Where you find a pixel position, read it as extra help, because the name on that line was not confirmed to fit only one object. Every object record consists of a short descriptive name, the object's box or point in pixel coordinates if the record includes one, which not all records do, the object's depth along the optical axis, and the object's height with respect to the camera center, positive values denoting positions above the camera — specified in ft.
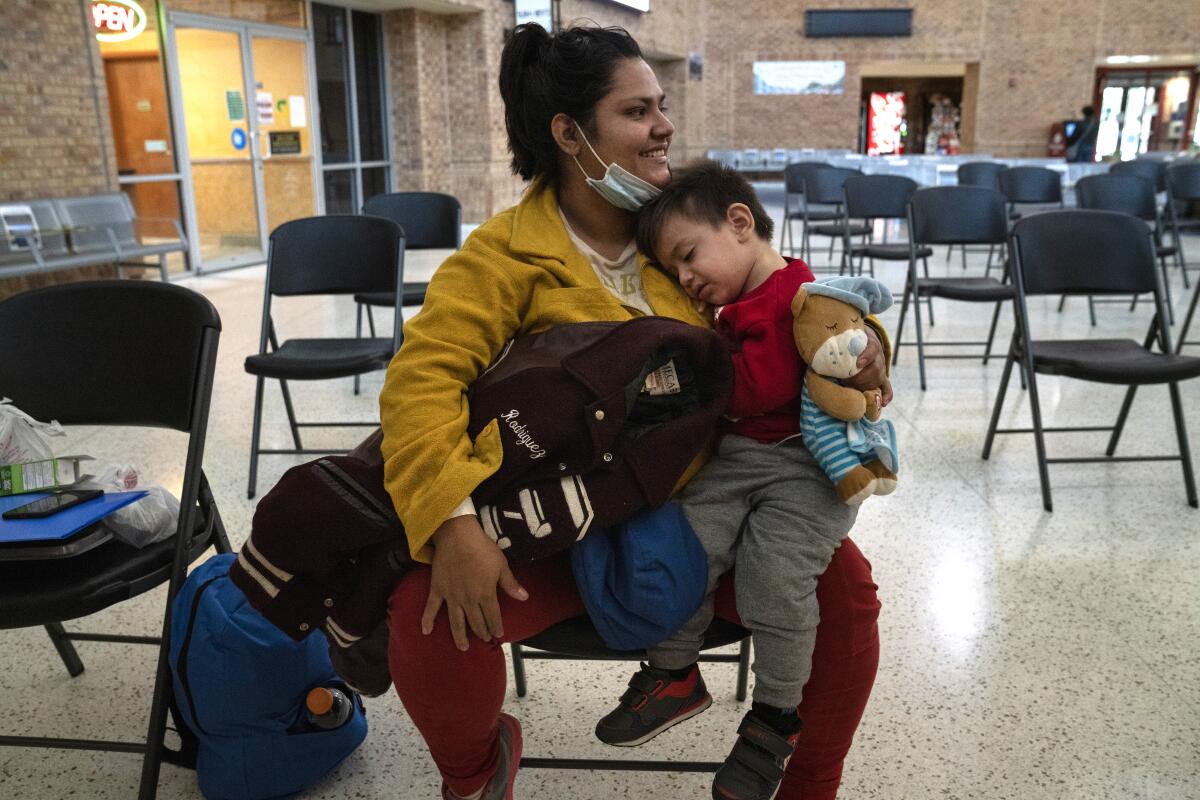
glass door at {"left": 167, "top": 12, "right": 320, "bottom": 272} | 28.63 +1.25
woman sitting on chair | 3.94 -0.96
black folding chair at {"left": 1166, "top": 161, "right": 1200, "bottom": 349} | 21.97 -0.45
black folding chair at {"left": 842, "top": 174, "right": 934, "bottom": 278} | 20.12 -0.64
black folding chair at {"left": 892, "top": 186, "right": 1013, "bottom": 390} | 15.30 -0.85
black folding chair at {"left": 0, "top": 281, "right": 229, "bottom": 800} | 5.07 -1.23
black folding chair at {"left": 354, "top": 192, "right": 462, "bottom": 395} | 15.05 -0.74
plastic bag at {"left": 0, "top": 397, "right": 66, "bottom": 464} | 5.28 -1.50
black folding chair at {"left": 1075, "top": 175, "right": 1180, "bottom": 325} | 18.56 -0.59
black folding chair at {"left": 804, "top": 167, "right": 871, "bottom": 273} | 24.17 -0.61
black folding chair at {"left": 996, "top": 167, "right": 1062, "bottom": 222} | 23.41 -0.52
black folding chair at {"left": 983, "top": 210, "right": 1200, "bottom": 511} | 10.16 -1.10
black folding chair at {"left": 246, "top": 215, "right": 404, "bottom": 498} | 10.73 -1.06
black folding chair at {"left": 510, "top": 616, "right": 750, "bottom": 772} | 4.28 -2.15
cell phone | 4.88 -1.75
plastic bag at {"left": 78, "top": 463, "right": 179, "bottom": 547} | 5.16 -1.89
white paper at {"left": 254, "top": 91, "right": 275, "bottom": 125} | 29.65 +1.93
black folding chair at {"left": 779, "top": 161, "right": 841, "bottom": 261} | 24.22 -0.92
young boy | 4.07 -1.49
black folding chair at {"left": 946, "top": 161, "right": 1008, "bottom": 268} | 27.12 -0.25
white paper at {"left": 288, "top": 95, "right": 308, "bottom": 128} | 31.04 +1.86
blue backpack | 5.14 -2.87
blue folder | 4.66 -1.77
